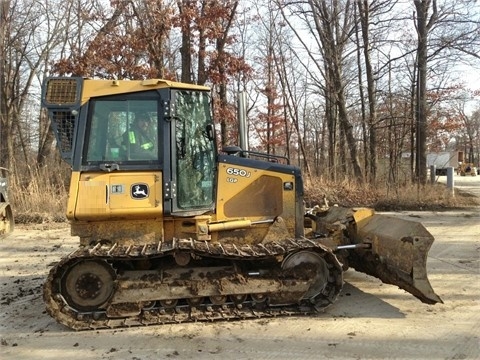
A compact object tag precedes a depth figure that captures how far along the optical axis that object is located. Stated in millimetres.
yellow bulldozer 4930
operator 5195
